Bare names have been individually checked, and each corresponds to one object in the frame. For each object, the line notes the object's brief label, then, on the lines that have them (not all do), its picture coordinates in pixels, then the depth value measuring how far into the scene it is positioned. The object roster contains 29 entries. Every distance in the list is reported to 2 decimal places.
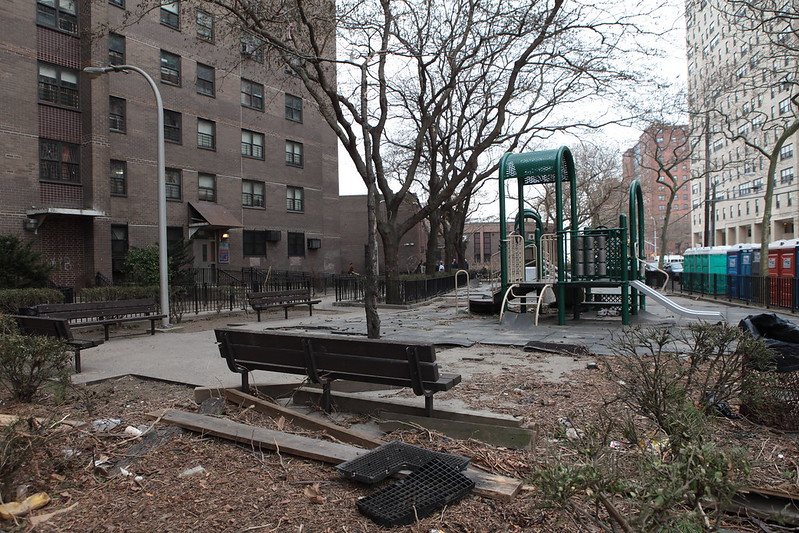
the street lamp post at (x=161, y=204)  12.98
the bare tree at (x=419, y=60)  12.76
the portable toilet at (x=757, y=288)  17.56
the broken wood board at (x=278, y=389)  5.70
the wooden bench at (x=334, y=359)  4.60
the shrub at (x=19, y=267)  15.36
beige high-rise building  29.51
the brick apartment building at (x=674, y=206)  80.37
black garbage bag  4.76
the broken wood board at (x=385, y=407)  4.43
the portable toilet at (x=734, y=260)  23.21
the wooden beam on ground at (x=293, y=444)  3.29
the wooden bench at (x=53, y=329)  7.57
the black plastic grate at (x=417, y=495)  3.02
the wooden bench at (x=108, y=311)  10.20
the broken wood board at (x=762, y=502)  3.07
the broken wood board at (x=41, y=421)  4.31
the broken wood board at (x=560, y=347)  8.60
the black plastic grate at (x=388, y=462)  3.44
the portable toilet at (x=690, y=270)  24.11
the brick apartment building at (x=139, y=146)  20.33
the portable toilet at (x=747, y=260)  22.15
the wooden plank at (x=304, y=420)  4.18
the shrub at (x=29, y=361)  5.30
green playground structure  12.80
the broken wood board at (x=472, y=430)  4.14
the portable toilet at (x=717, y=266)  21.70
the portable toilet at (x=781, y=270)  16.30
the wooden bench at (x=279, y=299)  14.92
